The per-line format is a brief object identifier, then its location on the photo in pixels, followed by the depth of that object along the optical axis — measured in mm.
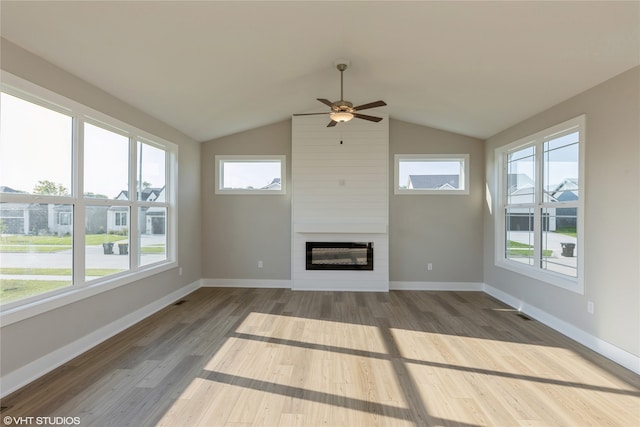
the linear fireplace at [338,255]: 5711
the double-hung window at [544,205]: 3551
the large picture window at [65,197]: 2492
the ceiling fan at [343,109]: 3551
